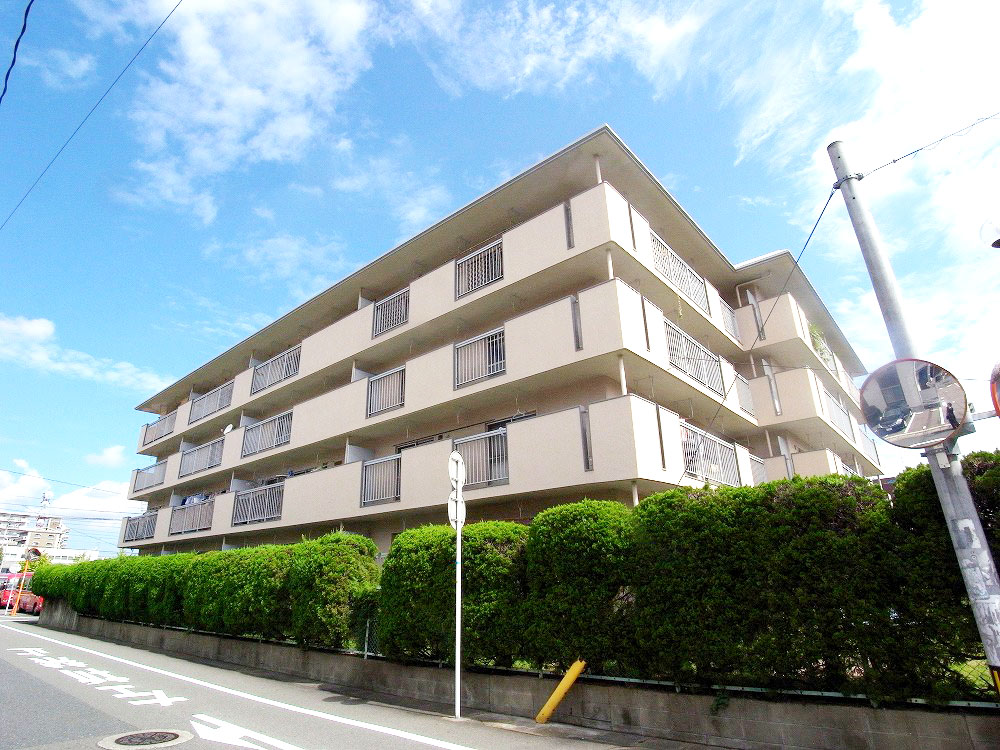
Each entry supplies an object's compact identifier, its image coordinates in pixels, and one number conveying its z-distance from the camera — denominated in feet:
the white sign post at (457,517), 23.03
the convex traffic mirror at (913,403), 12.31
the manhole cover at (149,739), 18.38
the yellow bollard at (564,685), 20.75
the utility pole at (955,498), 12.19
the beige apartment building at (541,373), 36.45
